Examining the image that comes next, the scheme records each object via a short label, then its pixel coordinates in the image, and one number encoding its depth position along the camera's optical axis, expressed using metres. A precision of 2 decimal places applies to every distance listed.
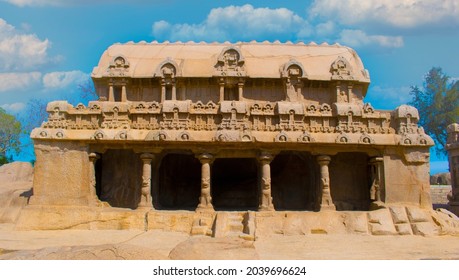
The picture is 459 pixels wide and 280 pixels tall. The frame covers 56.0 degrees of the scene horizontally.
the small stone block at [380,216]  12.15
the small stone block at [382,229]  11.84
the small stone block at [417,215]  12.28
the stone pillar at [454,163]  19.73
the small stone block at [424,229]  11.84
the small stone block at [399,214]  12.23
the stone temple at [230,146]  12.66
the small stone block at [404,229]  11.88
